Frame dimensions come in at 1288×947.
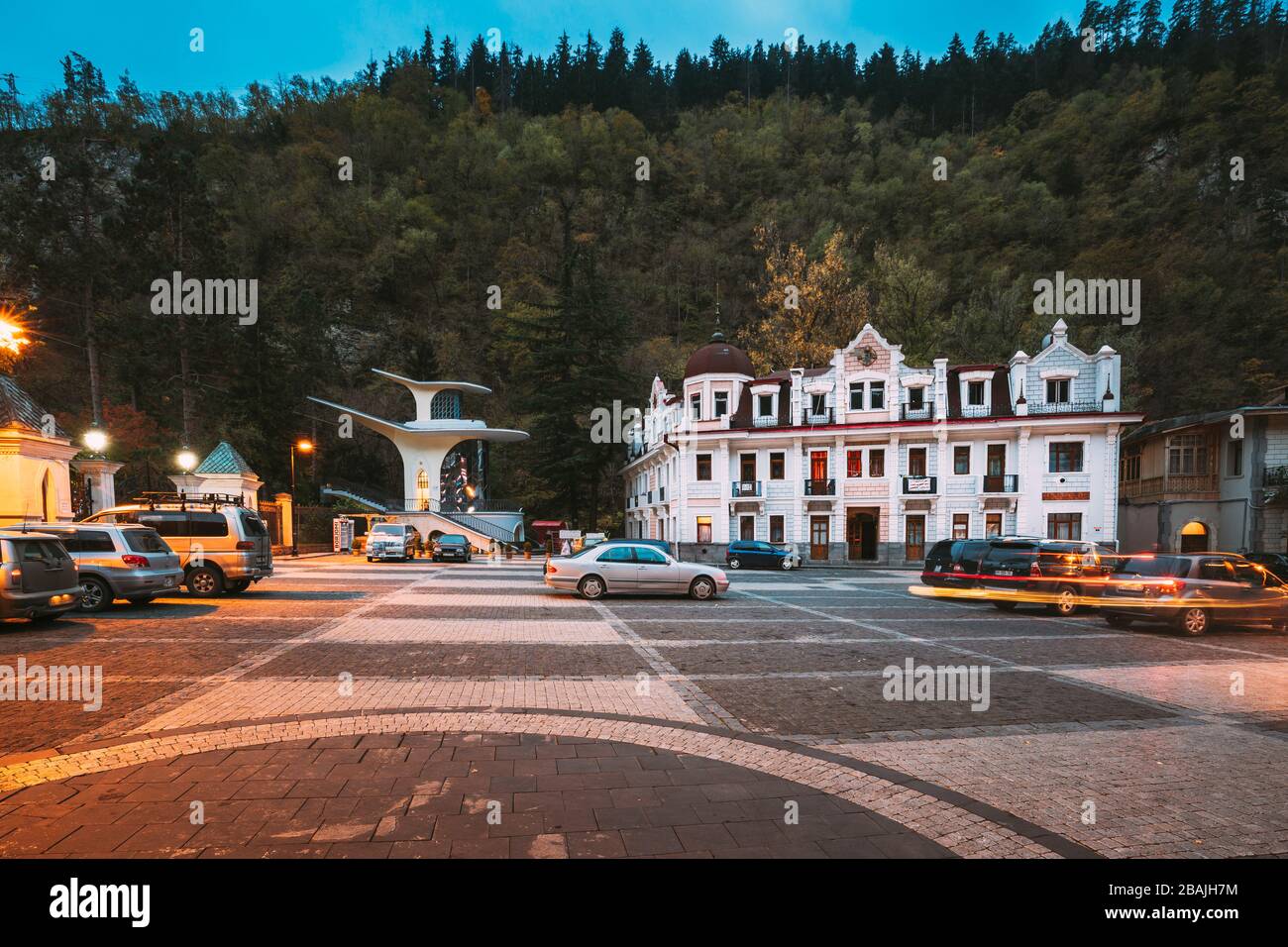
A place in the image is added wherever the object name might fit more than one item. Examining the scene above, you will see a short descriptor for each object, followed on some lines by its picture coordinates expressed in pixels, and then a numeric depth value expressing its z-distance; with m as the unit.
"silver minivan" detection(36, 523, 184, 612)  12.37
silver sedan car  16.11
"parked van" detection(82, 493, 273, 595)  15.08
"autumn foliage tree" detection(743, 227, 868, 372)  44.00
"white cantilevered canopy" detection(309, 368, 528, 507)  40.69
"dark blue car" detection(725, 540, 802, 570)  30.00
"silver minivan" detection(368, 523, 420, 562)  29.47
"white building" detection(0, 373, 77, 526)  15.35
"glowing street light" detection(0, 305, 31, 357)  14.71
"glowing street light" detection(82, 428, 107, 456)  20.05
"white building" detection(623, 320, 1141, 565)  32.75
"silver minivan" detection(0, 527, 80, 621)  9.82
